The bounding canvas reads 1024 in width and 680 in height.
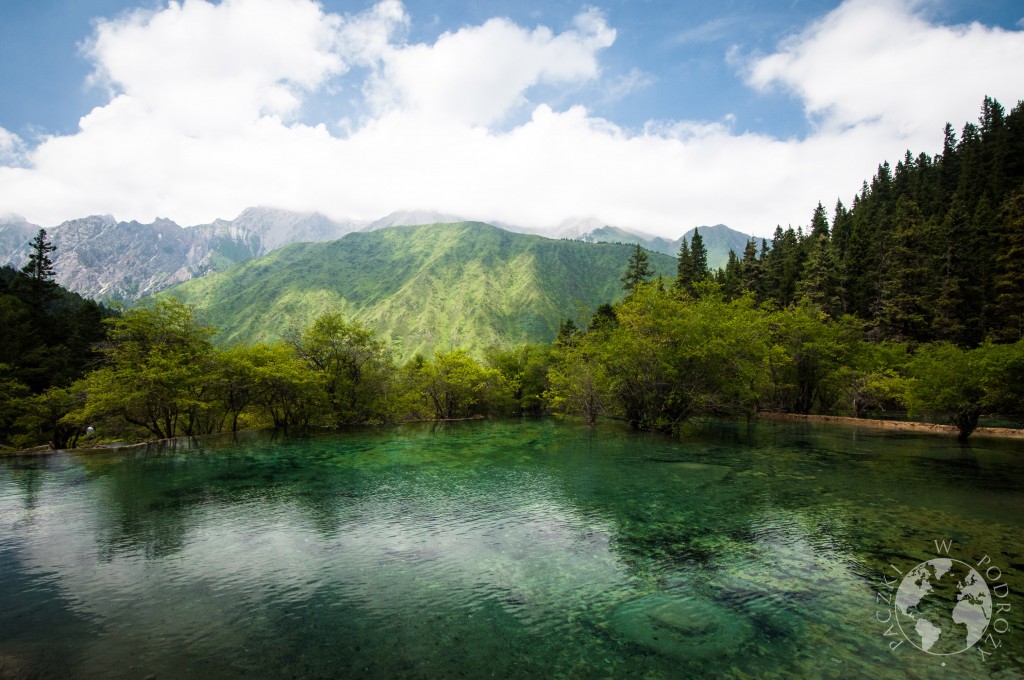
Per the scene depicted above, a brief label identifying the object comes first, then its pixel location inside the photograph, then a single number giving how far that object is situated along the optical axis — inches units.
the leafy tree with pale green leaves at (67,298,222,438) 1571.1
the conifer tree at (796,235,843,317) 3117.6
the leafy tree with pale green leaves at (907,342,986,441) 1395.2
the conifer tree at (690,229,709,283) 4241.4
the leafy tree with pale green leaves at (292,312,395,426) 2242.9
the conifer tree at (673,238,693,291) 3983.8
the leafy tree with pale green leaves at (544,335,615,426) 1990.4
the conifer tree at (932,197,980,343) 2468.0
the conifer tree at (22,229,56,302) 2716.5
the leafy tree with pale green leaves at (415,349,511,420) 2807.6
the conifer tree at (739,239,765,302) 3814.0
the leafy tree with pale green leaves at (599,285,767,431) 1674.5
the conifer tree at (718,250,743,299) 3925.9
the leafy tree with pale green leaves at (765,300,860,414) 2416.3
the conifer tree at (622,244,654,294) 3843.5
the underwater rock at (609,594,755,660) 378.6
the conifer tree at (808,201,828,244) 3995.1
